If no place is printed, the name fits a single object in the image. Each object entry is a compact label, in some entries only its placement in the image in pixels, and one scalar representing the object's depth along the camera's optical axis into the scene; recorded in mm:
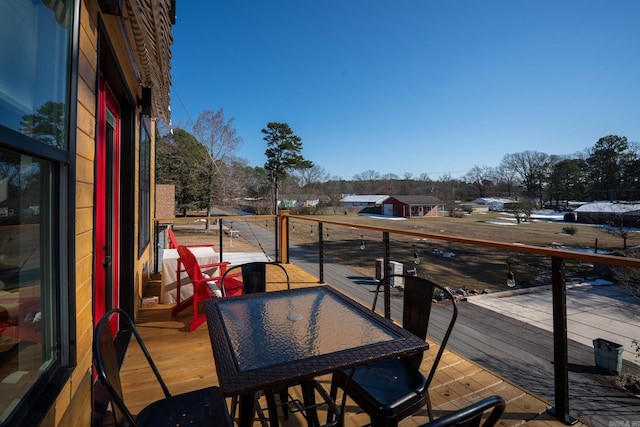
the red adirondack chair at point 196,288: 2762
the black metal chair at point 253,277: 2320
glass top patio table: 983
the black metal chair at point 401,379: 1255
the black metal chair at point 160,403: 863
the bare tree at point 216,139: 20547
